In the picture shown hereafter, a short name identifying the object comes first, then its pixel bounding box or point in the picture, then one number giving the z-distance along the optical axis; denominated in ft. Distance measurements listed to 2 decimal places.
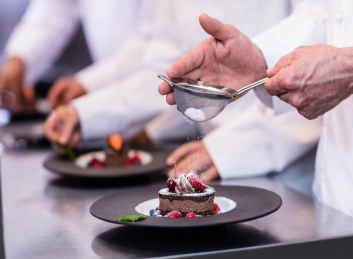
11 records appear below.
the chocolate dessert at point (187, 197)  3.77
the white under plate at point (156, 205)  3.83
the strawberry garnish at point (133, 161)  5.11
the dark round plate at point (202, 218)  3.44
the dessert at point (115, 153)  5.07
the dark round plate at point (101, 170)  4.55
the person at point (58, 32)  8.54
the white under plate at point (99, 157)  5.18
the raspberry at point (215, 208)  3.83
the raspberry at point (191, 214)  3.72
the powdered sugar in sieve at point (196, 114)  3.78
